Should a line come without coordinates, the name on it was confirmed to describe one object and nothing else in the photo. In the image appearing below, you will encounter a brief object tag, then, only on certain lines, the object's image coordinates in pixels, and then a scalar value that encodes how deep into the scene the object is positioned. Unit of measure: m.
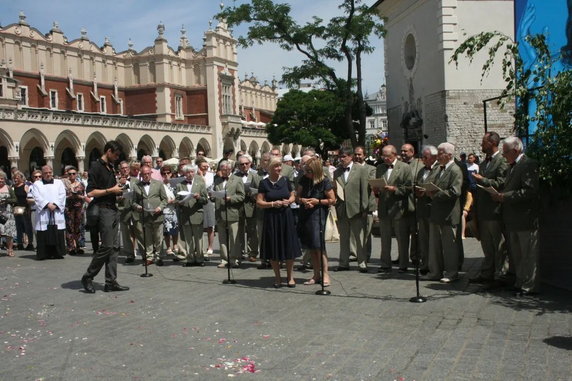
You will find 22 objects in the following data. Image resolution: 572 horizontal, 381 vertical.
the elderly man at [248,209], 11.31
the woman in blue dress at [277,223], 8.66
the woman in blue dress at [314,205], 8.73
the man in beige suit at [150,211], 11.55
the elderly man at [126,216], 12.03
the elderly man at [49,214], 12.93
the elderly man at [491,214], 8.18
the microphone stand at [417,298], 7.43
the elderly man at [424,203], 9.38
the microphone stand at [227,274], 9.37
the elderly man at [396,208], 9.86
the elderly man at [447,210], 8.66
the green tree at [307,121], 58.03
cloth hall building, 44.19
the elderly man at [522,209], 7.57
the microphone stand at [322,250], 8.21
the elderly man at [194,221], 11.37
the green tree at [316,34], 27.14
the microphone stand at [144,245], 10.25
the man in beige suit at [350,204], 10.06
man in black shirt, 8.68
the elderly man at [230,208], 10.97
